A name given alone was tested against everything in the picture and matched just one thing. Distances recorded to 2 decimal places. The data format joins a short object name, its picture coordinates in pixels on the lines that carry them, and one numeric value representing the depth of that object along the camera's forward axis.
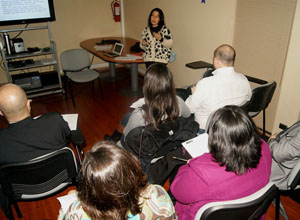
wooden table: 3.95
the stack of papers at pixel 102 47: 4.45
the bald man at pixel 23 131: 1.55
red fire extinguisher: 5.38
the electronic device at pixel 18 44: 4.11
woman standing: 3.74
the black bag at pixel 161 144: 1.68
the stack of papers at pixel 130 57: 3.93
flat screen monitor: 3.90
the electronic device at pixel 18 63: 4.16
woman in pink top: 1.17
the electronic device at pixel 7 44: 3.96
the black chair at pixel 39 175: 1.47
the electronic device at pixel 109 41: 4.83
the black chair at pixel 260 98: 2.34
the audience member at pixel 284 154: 1.64
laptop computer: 4.11
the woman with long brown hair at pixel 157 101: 1.74
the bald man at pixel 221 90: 2.15
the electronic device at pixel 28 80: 4.19
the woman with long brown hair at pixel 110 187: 0.92
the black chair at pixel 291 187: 1.61
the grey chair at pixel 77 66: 3.90
